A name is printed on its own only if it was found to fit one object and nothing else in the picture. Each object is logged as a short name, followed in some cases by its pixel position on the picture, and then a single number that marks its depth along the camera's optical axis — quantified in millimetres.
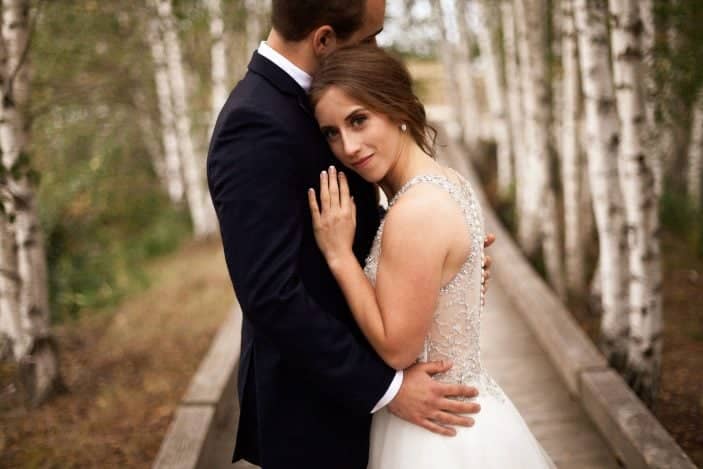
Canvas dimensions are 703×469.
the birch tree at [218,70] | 10536
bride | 1893
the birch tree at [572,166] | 6375
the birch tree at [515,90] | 9133
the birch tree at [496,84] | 11930
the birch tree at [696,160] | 10039
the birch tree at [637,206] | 3770
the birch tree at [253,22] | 10711
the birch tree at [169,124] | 11230
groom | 1778
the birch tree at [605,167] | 4352
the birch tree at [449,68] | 14773
